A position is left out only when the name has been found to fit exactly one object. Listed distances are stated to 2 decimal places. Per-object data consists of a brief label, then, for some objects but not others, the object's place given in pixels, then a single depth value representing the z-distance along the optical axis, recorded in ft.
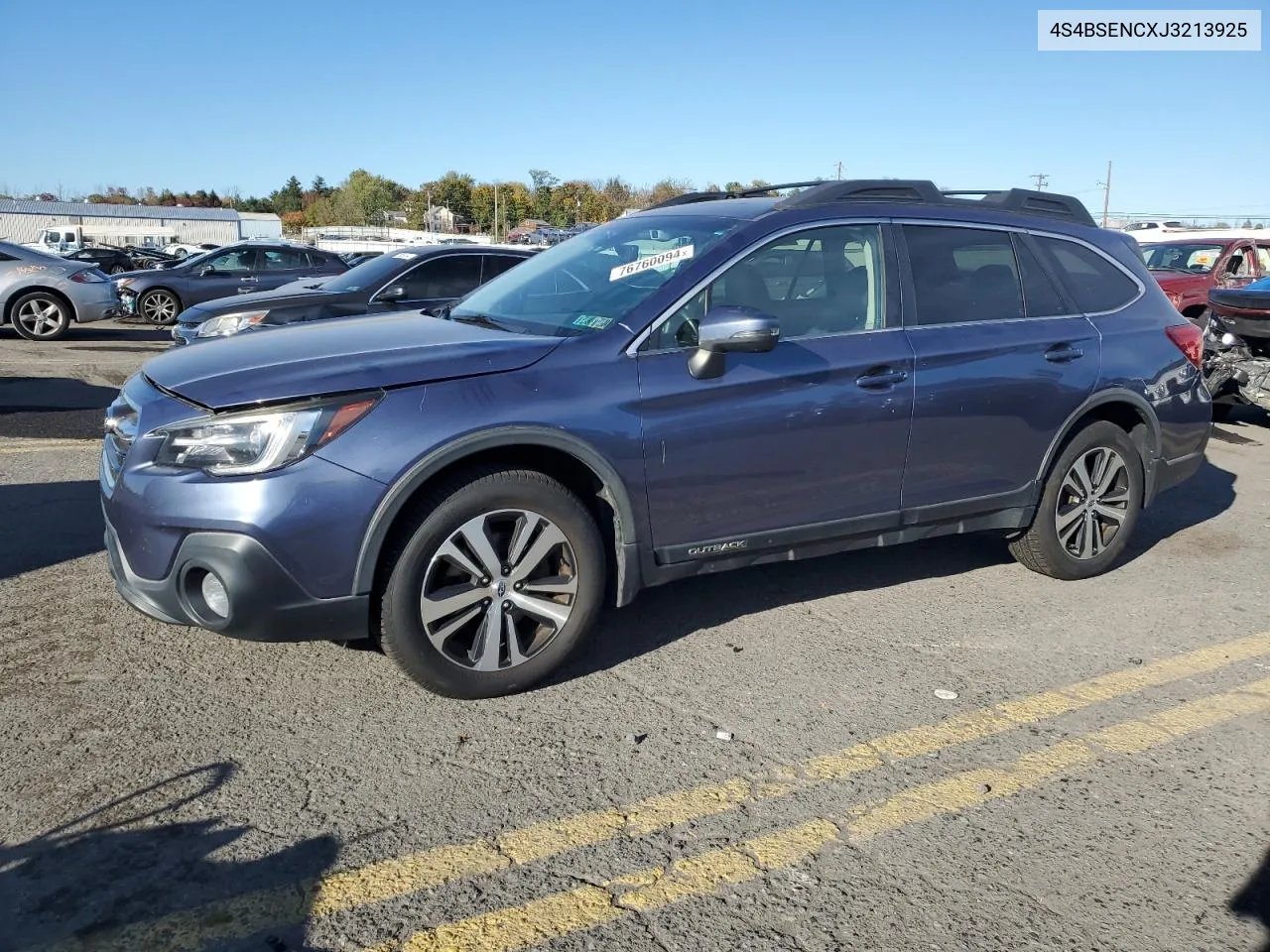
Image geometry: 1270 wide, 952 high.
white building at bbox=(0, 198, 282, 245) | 284.61
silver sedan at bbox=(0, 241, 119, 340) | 49.19
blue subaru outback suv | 11.35
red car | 46.78
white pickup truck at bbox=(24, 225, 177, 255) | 181.99
